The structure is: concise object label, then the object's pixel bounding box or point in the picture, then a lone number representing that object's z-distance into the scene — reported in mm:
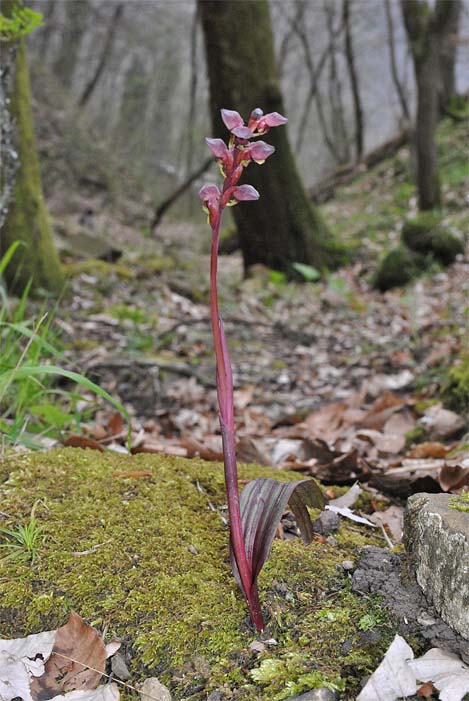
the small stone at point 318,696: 374
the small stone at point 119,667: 392
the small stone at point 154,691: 383
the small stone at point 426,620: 401
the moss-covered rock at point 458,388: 738
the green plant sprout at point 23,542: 434
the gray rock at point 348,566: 436
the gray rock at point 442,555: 392
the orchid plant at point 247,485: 393
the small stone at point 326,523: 474
